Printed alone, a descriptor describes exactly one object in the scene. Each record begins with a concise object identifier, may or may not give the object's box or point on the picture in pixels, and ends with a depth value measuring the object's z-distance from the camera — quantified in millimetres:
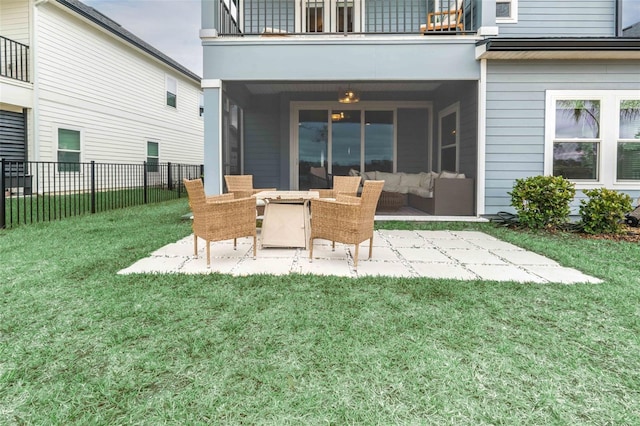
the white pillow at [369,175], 8891
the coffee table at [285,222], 4355
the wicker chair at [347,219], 3580
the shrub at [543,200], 5369
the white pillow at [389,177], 8773
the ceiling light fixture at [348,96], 8016
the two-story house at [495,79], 6102
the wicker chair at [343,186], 5586
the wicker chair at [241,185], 5941
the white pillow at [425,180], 8023
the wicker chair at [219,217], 3518
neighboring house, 9227
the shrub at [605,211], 5141
